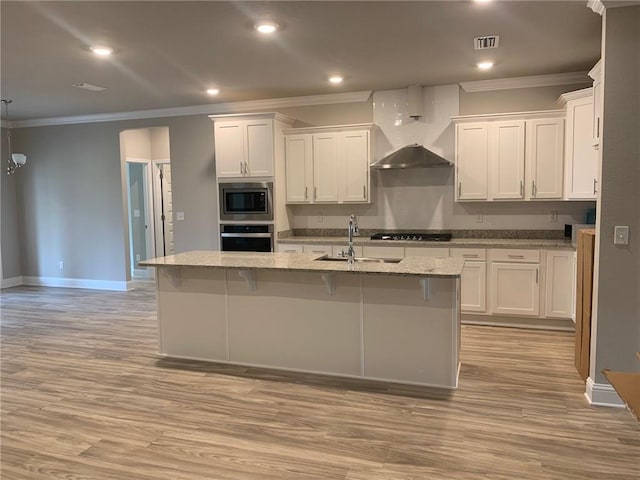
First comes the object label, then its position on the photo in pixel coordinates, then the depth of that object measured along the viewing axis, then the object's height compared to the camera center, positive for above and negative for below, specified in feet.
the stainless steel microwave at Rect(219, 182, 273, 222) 19.63 +0.20
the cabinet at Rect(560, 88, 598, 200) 15.34 +1.71
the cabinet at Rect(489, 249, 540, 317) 16.44 -2.75
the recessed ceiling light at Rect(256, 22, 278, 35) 11.48 +4.30
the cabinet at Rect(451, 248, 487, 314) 16.99 -2.75
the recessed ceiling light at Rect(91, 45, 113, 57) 13.00 +4.33
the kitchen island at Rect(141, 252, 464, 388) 11.64 -2.85
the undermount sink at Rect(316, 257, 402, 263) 13.10 -1.55
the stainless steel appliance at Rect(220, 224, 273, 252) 19.77 -1.32
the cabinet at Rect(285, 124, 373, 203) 19.11 +1.66
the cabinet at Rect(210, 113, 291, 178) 19.44 +2.53
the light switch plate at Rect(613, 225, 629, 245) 10.23 -0.74
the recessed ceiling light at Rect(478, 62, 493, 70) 15.46 +4.44
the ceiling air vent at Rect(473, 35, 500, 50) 12.81 +4.33
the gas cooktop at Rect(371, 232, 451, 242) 18.22 -1.29
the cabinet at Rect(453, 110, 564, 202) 16.81 +1.63
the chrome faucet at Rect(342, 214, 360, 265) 12.92 -0.72
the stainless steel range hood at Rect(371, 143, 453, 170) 17.62 +1.62
